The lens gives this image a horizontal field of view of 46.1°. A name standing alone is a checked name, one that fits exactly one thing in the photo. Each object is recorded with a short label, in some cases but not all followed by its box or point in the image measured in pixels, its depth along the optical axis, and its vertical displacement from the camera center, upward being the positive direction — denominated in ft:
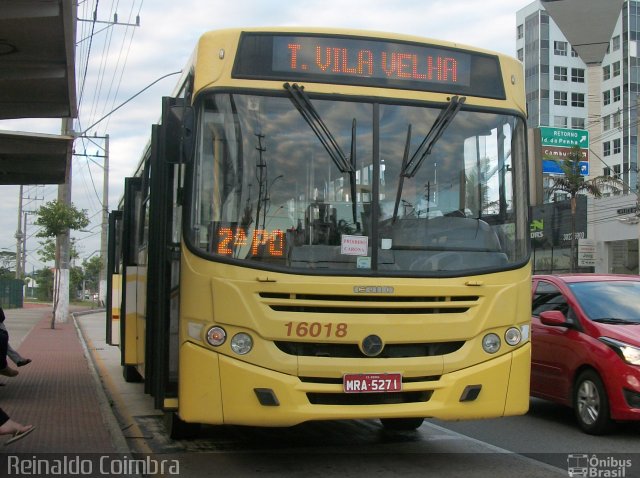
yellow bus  18.35 +0.76
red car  24.31 -2.84
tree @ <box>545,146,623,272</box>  124.36 +14.41
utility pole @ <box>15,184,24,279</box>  208.23 +7.17
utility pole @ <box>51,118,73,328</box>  90.27 -0.86
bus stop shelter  26.22 +8.01
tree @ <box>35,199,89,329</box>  90.33 +5.20
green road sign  99.09 +16.88
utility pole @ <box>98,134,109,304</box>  136.19 +10.79
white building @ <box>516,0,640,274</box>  229.25 +58.48
